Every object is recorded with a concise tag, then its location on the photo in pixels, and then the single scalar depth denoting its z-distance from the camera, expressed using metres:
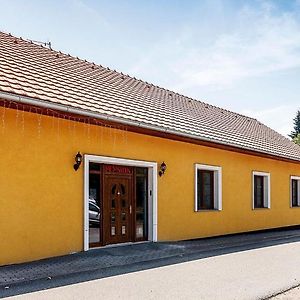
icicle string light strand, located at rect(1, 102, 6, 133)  8.10
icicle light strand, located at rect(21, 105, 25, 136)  8.45
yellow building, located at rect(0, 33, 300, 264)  8.43
